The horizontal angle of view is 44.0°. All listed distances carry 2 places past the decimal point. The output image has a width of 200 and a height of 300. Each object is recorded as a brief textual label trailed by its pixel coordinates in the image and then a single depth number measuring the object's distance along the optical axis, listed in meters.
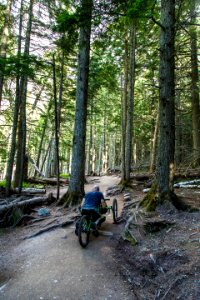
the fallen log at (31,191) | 12.66
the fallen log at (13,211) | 9.20
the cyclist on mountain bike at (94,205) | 6.62
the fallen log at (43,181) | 17.67
